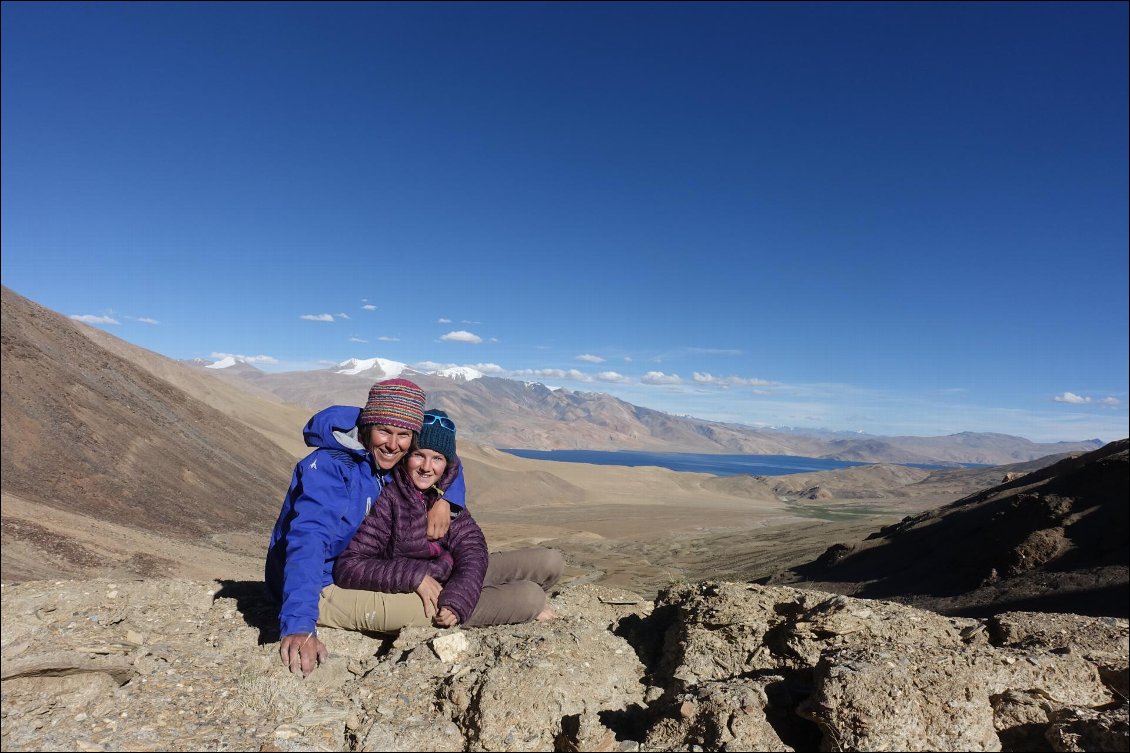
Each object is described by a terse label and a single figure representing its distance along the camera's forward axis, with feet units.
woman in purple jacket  10.17
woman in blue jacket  8.93
